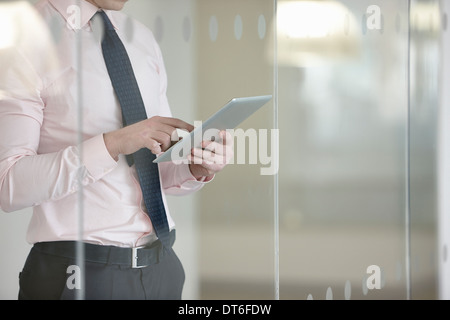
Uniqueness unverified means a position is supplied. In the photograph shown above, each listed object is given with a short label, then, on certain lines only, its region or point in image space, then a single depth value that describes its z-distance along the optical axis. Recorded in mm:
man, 2794
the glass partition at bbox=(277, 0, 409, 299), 3347
